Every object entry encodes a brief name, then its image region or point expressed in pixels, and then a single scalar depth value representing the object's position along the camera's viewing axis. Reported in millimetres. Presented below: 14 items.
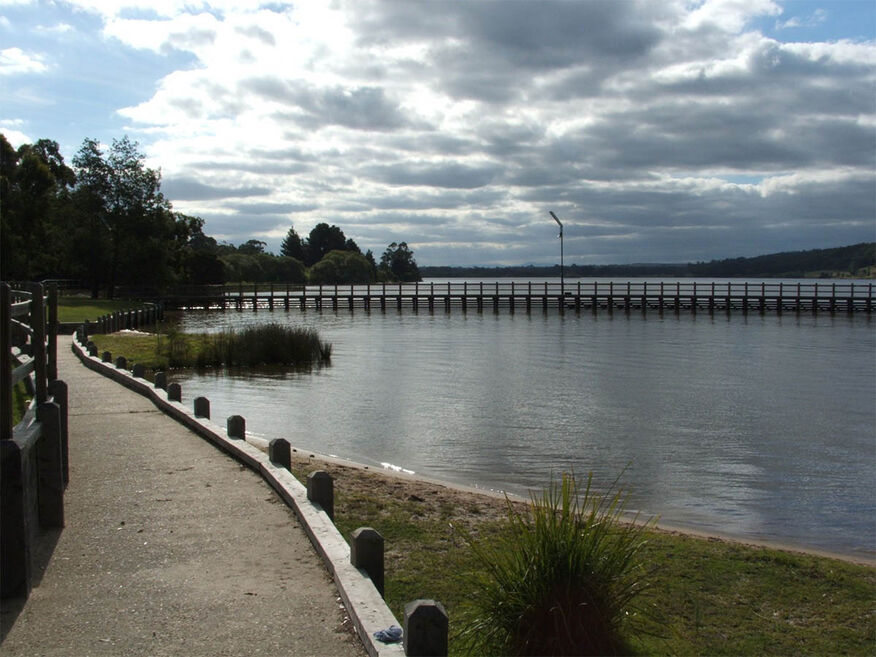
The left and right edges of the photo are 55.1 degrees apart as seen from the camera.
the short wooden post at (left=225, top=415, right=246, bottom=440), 10898
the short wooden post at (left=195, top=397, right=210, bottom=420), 12367
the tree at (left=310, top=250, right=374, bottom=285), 176500
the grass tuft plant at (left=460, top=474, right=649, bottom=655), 5676
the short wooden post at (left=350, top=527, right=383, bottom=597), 5957
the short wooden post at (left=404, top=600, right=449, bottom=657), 4527
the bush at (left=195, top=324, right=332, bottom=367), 29859
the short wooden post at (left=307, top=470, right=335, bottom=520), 7586
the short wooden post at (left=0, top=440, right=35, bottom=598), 5312
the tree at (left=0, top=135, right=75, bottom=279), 55500
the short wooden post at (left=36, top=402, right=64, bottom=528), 6625
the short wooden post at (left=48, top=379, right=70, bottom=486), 8039
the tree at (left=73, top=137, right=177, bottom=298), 66812
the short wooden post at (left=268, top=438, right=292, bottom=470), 9222
